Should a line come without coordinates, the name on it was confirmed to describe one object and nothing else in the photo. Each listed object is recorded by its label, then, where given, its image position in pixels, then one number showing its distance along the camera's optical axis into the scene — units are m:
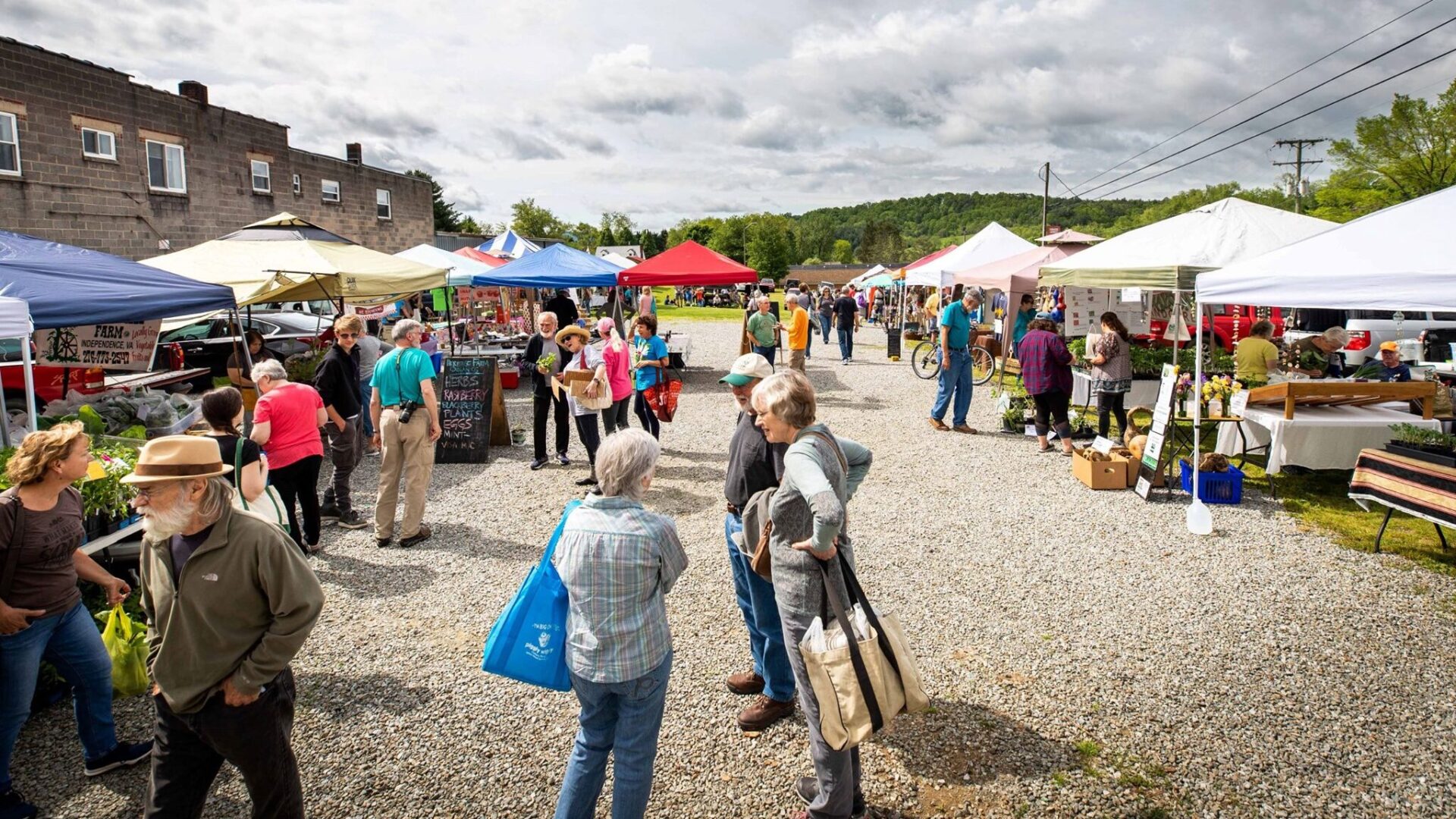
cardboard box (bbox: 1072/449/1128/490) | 7.83
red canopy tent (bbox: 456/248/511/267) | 18.89
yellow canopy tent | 9.34
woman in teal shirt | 8.29
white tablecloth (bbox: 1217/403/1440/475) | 7.60
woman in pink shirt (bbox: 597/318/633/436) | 7.89
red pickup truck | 16.23
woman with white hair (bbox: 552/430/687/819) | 2.59
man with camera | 5.95
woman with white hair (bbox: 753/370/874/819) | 2.81
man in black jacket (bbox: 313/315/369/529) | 6.67
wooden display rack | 7.77
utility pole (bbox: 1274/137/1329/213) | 47.00
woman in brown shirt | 3.02
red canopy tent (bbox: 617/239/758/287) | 14.45
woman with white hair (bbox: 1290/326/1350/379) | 9.85
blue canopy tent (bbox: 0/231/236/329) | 5.10
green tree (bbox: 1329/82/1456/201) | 34.38
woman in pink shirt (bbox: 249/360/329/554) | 5.46
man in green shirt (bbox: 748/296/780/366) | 13.74
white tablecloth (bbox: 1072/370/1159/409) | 11.10
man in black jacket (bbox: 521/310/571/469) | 8.48
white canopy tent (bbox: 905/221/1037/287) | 16.94
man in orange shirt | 13.09
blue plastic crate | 7.25
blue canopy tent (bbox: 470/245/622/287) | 13.22
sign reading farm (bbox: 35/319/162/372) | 8.00
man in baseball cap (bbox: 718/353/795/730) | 3.45
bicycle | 16.05
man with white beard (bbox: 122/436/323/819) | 2.33
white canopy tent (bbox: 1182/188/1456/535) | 4.64
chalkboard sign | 9.03
